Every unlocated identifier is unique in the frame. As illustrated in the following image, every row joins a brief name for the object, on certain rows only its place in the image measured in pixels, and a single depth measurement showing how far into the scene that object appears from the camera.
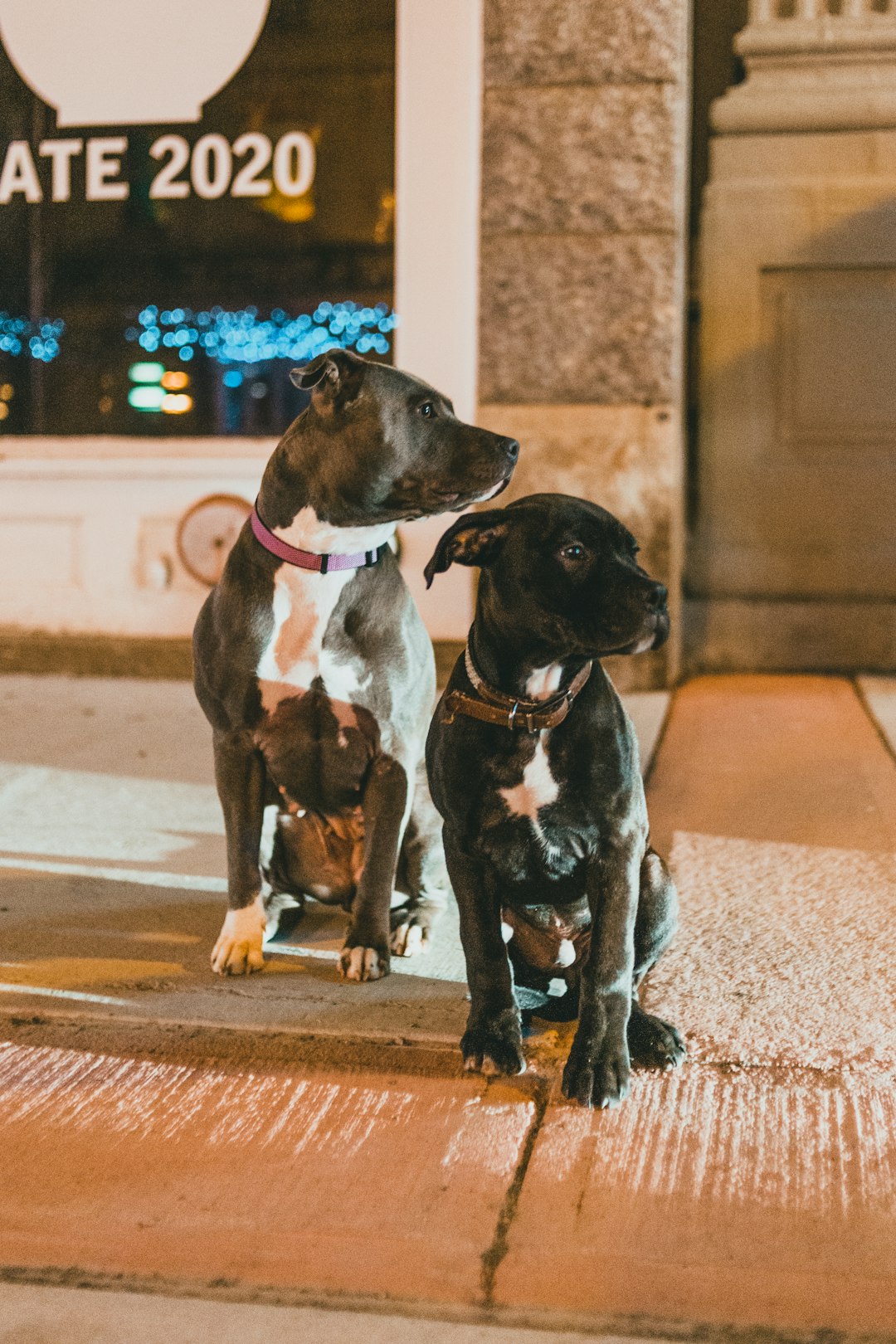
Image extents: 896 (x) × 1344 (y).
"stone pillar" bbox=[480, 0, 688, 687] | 5.89
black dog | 2.45
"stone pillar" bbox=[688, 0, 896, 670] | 6.20
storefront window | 6.34
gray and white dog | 2.98
